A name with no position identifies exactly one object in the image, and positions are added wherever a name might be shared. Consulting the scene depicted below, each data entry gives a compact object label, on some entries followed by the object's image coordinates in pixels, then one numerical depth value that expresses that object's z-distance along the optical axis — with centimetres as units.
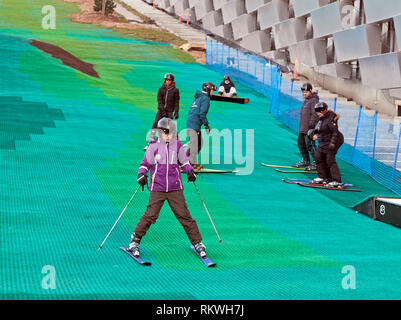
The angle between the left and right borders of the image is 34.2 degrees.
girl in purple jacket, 871
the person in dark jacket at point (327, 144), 1502
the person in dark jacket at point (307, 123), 1638
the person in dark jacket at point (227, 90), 2714
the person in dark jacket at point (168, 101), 1678
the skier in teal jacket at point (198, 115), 1495
